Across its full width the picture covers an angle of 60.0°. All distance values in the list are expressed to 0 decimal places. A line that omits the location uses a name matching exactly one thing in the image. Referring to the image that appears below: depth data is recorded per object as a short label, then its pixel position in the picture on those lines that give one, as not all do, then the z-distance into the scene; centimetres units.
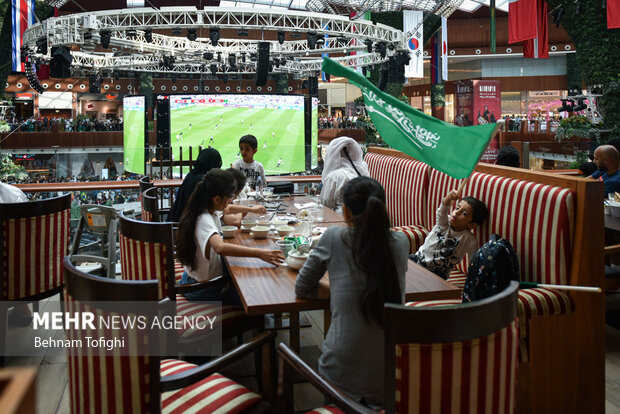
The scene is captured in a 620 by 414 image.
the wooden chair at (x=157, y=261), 245
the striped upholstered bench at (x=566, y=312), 269
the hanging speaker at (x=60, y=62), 1255
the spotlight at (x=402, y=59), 1388
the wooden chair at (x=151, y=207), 341
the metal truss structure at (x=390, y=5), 1145
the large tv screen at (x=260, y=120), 902
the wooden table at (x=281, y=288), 209
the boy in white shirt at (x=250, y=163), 529
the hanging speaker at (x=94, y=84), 2202
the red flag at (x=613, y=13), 910
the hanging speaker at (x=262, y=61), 1159
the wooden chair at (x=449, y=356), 131
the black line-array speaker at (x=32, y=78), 1471
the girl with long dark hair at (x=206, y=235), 264
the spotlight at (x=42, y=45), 1287
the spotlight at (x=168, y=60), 1754
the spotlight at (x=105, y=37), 1212
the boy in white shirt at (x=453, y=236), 319
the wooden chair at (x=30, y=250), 325
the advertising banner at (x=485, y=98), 1307
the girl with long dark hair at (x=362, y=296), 176
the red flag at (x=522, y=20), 1187
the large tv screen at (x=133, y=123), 1048
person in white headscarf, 441
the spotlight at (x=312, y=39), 1312
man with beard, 476
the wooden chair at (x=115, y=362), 147
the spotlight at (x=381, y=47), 1354
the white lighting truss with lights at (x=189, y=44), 1191
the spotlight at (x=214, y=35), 1211
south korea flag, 1479
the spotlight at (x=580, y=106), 1347
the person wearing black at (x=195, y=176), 365
